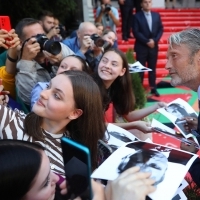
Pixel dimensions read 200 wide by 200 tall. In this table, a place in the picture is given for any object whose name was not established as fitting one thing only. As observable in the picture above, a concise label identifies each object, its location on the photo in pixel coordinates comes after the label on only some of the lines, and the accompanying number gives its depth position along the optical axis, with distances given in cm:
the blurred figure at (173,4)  1218
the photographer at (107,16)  651
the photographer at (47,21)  419
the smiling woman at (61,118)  138
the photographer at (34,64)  205
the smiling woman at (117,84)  252
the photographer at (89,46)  287
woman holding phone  82
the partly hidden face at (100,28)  480
